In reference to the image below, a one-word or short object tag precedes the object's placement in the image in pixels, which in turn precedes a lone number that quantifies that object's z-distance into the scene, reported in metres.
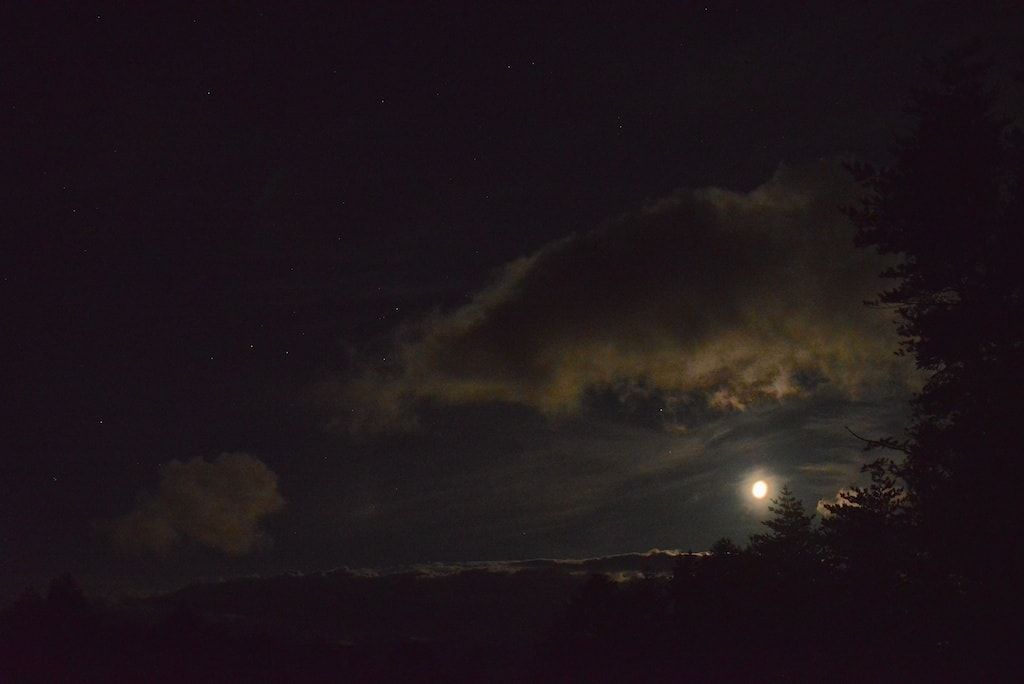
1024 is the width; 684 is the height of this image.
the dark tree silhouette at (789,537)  63.09
